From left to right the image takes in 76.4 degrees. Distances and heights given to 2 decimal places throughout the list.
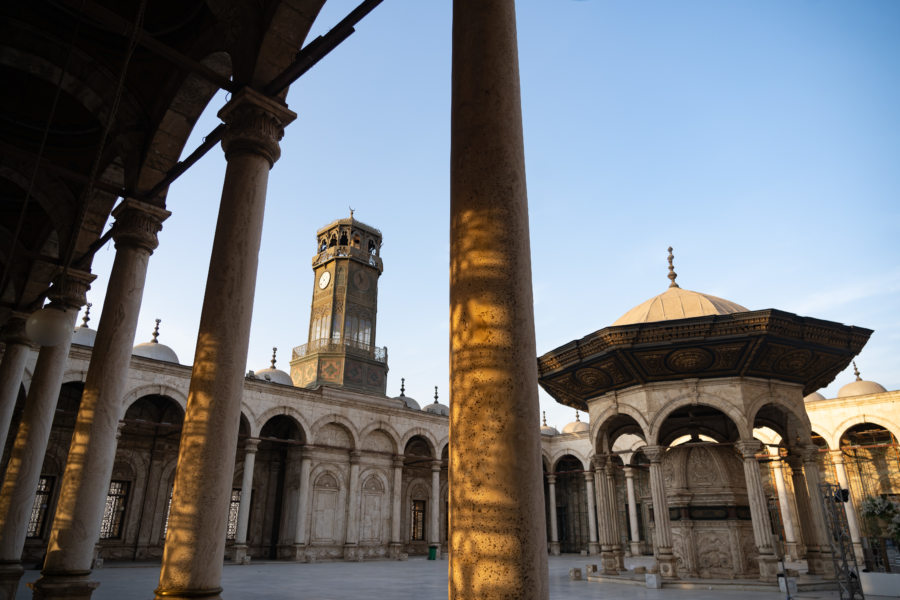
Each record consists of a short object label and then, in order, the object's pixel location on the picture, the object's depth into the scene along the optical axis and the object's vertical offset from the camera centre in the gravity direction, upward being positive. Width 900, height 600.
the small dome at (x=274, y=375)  26.23 +6.24
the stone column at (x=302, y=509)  20.48 +0.32
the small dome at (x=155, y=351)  23.03 +6.37
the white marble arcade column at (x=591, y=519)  25.89 +0.03
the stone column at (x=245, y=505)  19.02 +0.42
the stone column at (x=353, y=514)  21.89 +0.17
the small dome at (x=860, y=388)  26.47 +5.87
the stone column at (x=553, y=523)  26.62 -0.13
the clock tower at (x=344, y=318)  27.55 +9.45
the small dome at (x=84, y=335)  21.19 +6.40
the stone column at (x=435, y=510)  23.87 +0.37
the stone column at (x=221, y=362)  4.20 +1.21
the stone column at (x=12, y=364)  10.18 +2.59
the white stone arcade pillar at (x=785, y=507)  20.41 +0.51
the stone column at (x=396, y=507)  23.05 +0.46
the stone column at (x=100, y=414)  6.02 +1.11
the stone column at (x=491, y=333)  2.38 +0.83
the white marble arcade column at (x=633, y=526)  23.37 -0.23
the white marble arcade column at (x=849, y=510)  19.48 +0.39
